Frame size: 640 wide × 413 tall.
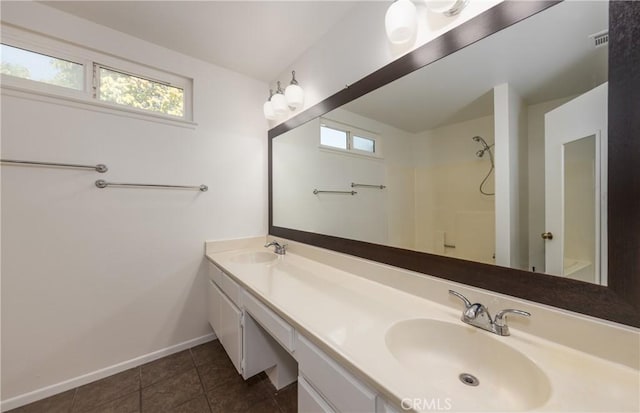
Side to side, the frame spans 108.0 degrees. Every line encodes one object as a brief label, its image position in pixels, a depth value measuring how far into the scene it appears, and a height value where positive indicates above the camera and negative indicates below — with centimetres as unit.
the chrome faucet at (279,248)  202 -38
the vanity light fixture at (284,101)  184 +86
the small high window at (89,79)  141 +90
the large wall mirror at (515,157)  66 +18
